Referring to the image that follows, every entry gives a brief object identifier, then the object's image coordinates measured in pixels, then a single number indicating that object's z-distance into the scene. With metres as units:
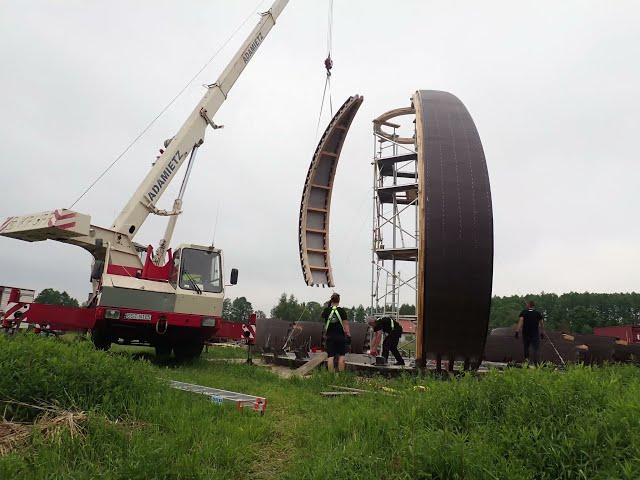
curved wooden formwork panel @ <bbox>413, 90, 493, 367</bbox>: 9.05
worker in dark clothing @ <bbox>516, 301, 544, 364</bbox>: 10.41
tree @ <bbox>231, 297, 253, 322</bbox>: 115.71
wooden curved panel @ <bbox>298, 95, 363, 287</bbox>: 17.67
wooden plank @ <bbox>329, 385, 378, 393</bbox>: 7.00
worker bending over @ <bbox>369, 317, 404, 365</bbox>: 11.43
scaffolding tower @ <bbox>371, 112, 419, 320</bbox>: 17.23
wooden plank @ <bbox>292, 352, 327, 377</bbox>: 10.30
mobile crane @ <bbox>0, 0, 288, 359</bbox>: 10.17
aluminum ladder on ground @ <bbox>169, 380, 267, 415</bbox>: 5.84
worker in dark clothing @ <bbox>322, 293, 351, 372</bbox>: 9.79
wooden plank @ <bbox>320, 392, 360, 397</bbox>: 7.08
